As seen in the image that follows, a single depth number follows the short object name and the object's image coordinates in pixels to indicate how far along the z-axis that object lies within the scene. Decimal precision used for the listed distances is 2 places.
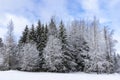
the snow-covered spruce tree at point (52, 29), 21.49
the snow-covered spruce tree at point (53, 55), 18.84
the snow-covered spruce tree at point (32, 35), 21.33
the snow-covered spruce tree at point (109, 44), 21.81
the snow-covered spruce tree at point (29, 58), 19.02
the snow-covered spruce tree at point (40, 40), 20.09
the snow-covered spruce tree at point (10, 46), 19.74
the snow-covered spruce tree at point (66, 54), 19.66
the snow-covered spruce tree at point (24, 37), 21.48
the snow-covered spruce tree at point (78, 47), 21.30
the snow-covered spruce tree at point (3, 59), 19.68
